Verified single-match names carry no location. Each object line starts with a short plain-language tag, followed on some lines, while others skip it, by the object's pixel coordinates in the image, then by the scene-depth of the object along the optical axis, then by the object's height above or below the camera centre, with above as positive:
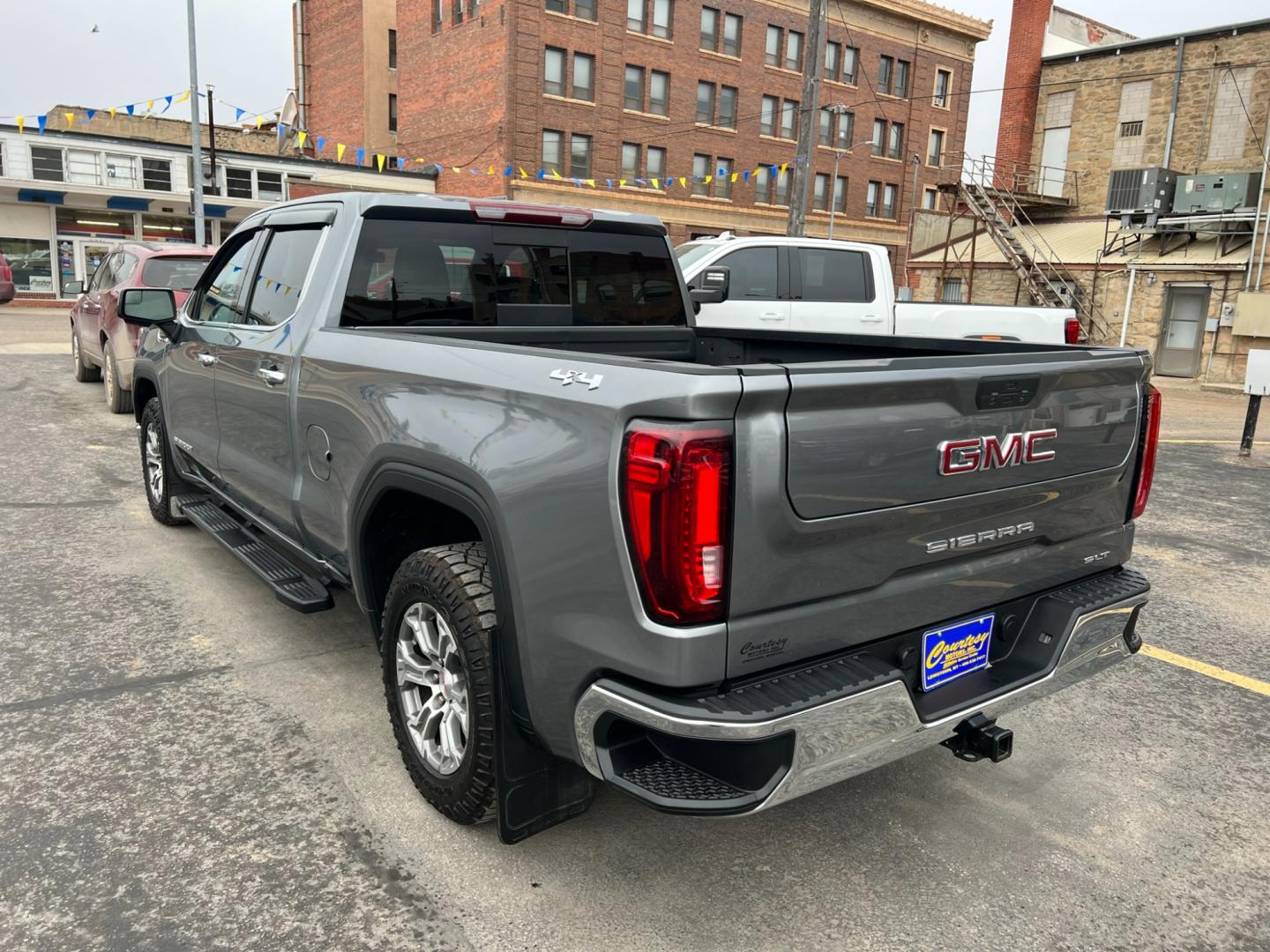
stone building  22.81 +3.77
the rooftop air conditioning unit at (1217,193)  23.66 +2.72
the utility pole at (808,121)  15.80 +2.75
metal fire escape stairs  25.66 +1.21
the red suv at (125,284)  9.69 -0.35
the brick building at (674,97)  36.75 +7.64
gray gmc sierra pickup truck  2.11 -0.66
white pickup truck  10.80 -0.19
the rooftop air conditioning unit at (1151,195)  25.19 +2.77
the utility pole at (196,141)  21.90 +2.75
